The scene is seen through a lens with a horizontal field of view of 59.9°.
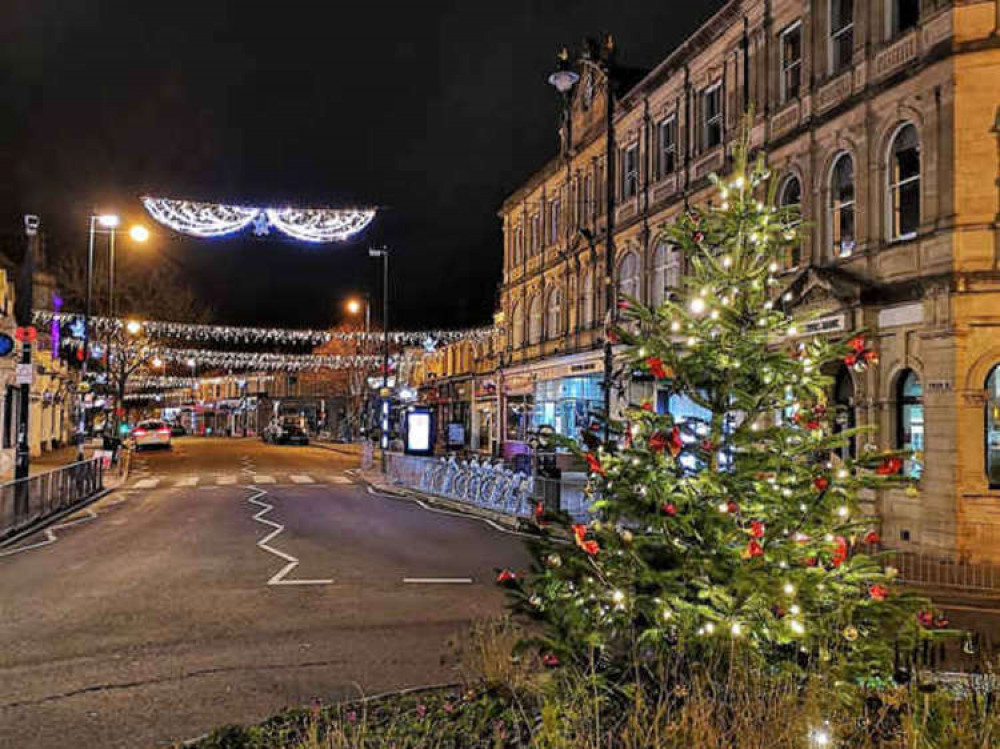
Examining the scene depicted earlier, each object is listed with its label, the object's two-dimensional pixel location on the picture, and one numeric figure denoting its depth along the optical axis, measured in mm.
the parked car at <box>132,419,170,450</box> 52844
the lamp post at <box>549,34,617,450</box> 16750
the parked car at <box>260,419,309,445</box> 61500
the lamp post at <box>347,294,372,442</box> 48375
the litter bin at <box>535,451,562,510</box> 18344
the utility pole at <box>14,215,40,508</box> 20147
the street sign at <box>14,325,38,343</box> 20609
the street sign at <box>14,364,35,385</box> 20125
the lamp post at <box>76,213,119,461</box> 25828
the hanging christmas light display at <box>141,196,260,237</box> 20094
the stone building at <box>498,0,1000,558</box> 14961
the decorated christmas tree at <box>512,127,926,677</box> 5070
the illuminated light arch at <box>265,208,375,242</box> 21203
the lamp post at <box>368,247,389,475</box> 37594
